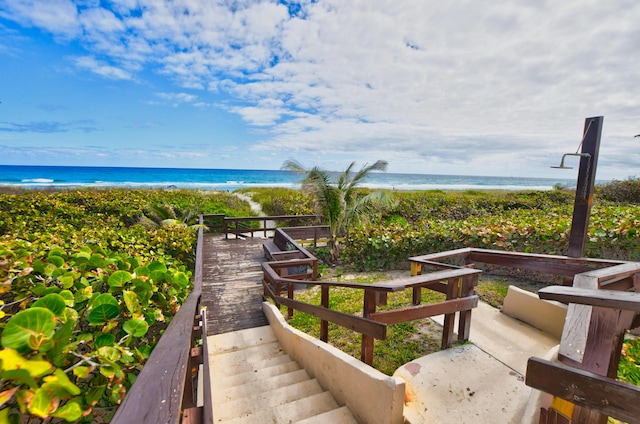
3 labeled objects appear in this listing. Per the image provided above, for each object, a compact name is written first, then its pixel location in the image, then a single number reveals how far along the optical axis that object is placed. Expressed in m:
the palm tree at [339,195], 7.57
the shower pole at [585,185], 2.93
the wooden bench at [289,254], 5.21
